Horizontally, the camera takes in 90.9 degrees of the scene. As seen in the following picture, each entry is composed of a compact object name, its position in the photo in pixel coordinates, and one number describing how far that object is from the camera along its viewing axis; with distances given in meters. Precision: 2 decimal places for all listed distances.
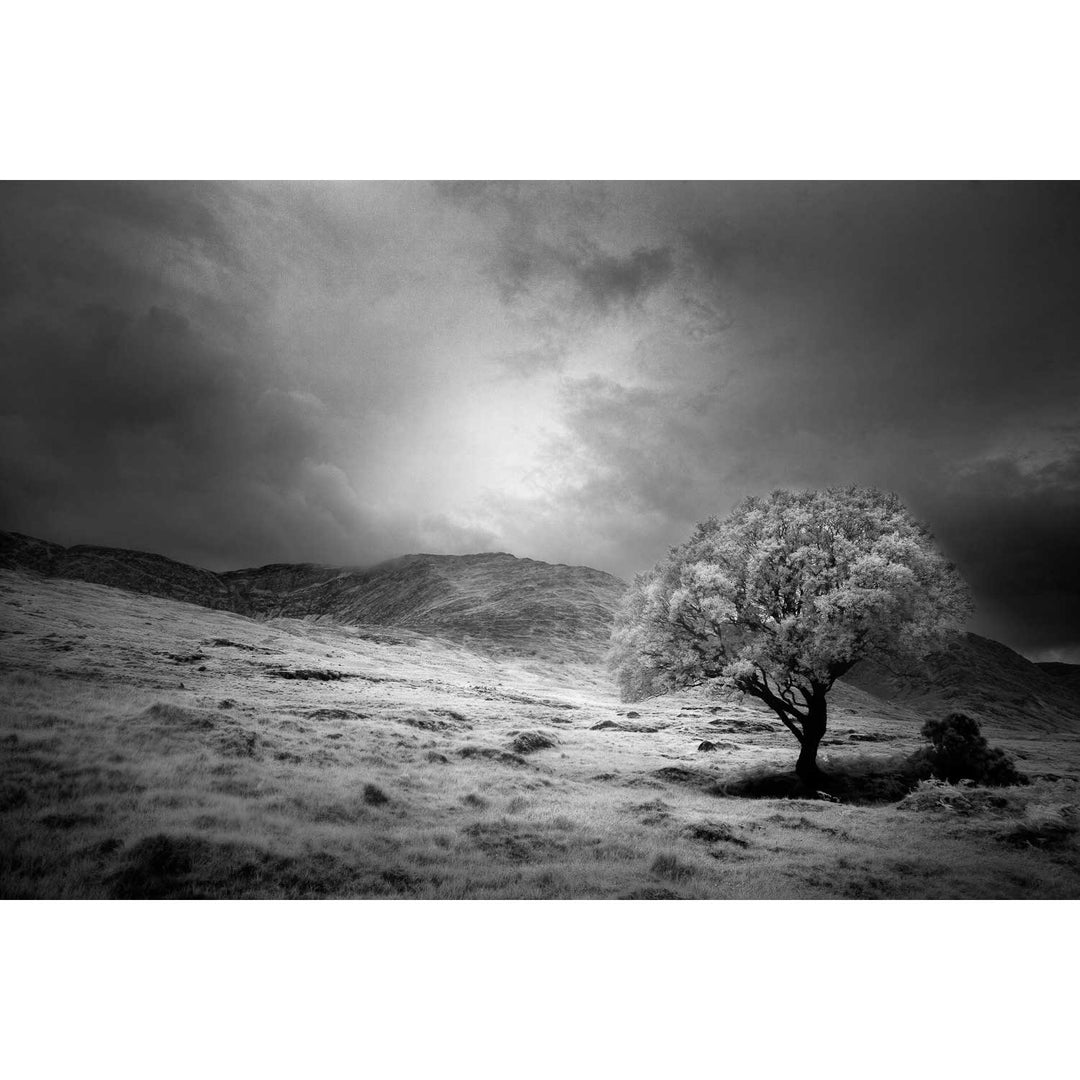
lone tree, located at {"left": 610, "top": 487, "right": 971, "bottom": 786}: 12.27
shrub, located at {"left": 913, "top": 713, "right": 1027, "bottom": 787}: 12.36
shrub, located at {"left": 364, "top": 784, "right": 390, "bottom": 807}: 9.69
